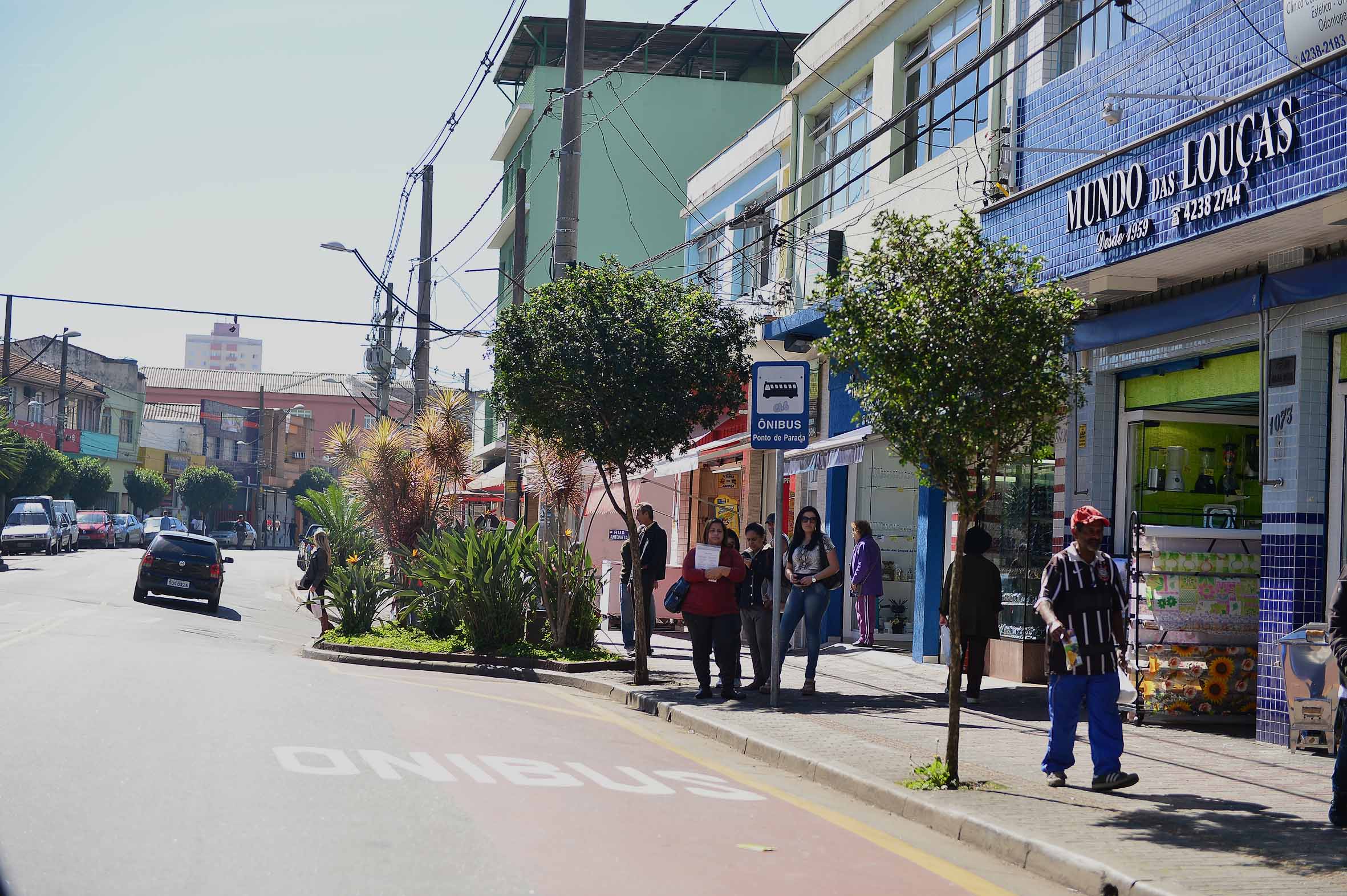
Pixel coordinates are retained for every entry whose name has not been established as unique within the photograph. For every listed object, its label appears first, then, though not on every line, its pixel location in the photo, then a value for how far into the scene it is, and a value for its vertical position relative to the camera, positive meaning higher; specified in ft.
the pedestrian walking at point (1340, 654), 23.94 -1.63
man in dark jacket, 54.08 -0.89
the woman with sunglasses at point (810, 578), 45.29 -1.39
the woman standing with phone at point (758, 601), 47.32 -2.33
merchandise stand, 38.81 -2.06
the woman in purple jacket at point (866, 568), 62.64 -1.33
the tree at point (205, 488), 288.10 +4.02
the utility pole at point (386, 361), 122.21 +13.90
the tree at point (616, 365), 48.16 +5.68
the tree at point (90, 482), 208.54 +3.09
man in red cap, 27.96 -1.89
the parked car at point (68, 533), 163.32 -3.98
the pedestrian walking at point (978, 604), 41.96 -1.81
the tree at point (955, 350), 27.96 +3.93
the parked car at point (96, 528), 188.14 -3.57
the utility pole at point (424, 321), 103.24 +14.56
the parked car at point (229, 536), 250.78 -5.05
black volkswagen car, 91.30 -4.45
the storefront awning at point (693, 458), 71.87 +3.91
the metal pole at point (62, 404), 191.83 +14.52
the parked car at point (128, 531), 209.77 -4.11
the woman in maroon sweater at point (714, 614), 44.39 -2.65
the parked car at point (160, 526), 188.14 -2.79
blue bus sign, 41.91 +3.97
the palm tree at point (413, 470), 95.50 +3.27
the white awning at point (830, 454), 60.03 +3.80
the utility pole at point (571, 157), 57.47 +15.51
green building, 142.82 +42.79
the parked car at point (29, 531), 151.02 -3.49
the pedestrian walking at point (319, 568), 74.59 -2.98
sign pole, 41.14 -2.00
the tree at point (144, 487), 259.60 +3.28
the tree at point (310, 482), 338.34 +7.58
